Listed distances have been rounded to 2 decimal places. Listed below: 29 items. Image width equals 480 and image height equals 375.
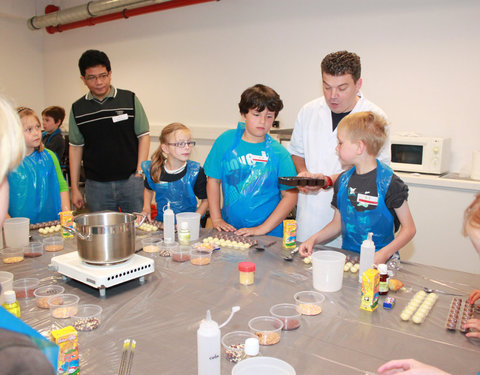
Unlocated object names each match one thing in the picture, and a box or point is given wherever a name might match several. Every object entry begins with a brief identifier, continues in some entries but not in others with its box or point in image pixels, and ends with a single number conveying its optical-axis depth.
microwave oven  3.72
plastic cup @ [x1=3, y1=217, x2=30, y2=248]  2.28
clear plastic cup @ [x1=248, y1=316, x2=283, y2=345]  1.33
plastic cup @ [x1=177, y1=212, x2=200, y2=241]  2.39
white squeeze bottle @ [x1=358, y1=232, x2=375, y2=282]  1.77
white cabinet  3.54
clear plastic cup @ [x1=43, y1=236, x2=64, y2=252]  2.23
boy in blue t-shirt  2.63
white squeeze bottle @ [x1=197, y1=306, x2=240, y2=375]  1.12
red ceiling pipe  5.55
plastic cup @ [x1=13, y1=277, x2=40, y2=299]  1.68
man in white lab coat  2.58
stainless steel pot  1.73
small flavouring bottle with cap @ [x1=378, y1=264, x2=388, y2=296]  1.64
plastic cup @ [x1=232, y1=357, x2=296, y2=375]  1.11
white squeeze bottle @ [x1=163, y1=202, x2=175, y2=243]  2.34
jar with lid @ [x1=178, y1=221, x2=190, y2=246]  2.26
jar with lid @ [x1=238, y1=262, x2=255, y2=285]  1.77
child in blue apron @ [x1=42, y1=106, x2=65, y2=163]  5.77
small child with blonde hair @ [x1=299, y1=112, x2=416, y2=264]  2.09
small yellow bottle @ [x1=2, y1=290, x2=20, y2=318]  1.50
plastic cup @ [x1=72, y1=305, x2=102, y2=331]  1.42
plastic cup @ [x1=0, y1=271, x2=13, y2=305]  1.62
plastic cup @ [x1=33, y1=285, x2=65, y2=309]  1.60
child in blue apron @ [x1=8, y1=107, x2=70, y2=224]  2.83
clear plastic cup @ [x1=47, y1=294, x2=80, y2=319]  1.51
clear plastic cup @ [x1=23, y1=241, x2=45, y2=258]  2.14
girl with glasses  2.86
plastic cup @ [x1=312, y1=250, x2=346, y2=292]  1.70
